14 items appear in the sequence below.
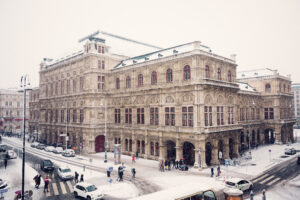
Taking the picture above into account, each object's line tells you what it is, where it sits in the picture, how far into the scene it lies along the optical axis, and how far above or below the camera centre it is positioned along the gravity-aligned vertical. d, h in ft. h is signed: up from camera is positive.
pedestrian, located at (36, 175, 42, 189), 92.69 -28.08
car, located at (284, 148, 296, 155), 156.87 -28.06
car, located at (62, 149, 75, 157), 160.36 -28.82
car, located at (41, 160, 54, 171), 120.47 -28.22
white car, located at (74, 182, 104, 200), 77.41 -27.25
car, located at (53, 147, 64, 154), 171.32 -28.59
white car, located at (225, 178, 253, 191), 83.67 -27.01
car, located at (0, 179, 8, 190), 86.64 -27.54
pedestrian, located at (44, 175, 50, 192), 87.99 -27.42
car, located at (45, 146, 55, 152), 179.05 -28.65
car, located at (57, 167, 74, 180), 104.39 -28.19
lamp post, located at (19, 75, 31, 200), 69.72 +8.67
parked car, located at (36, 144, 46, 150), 190.08 -28.52
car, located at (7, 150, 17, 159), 153.89 -28.48
